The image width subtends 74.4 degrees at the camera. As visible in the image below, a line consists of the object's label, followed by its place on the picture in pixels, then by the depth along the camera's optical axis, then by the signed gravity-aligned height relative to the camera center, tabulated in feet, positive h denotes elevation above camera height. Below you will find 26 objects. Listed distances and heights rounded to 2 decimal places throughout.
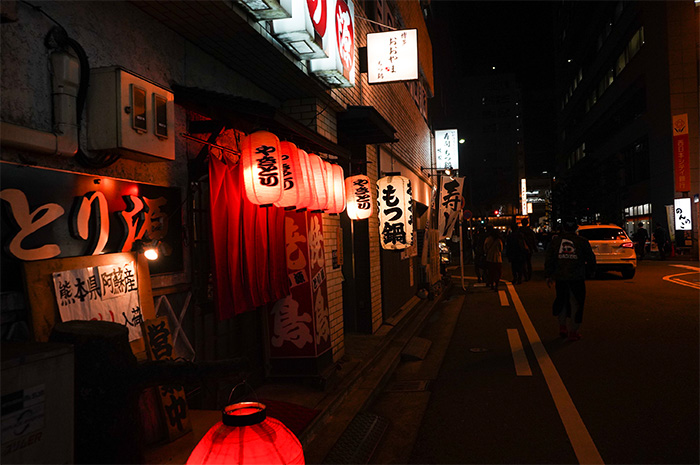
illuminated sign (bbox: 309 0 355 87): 23.13 +9.91
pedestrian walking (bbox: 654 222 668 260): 93.91 -3.51
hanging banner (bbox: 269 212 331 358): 23.00 -3.52
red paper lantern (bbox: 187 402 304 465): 8.98 -4.07
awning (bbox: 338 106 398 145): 29.63 +7.29
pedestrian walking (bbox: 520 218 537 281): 69.77 -3.44
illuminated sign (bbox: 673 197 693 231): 96.78 +1.93
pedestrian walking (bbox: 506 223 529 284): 65.92 -3.59
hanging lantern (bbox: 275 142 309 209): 18.65 +2.41
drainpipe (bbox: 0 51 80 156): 11.43 +3.47
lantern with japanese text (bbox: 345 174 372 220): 32.58 +2.67
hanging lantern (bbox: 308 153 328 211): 21.72 +2.38
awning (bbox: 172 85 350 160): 16.42 +4.74
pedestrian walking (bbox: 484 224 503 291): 59.67 -3.27
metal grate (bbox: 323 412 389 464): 16.21 -7.91
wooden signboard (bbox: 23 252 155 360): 10.95 -1.04
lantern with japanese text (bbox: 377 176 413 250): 39.52 +1.65
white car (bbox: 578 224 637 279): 64.95 -3.88
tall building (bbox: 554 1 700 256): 111.24 +34.90
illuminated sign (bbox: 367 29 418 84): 35.53 +13.70
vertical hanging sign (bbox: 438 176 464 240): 62.03 +3.70
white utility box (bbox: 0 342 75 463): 7.45 -2.71
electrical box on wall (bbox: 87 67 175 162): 12.67 +3.63
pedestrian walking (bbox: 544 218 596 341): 31.07 -3.17
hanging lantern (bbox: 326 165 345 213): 24.13 +2.30
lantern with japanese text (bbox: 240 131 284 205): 17.69 +2.61
